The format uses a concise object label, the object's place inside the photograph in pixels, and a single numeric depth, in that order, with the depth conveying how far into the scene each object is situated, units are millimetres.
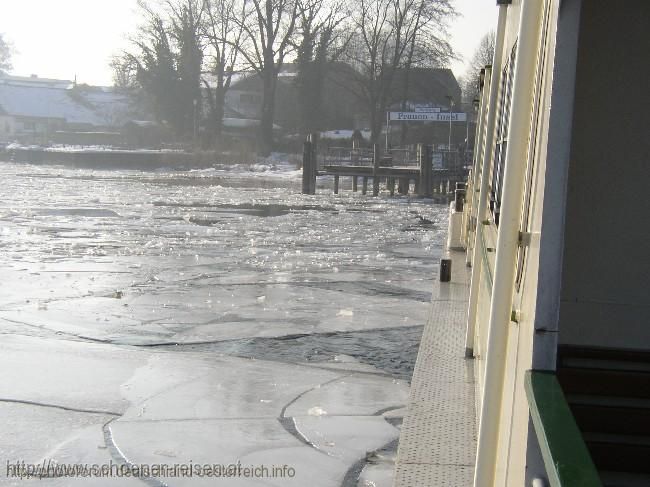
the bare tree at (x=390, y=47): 65975
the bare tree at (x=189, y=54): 70812
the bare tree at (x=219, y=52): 69250
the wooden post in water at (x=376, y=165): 37875
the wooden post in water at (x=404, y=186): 40688
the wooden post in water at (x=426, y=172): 36500
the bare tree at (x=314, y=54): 67562
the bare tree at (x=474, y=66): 82512
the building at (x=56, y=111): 97688
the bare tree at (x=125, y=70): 73062
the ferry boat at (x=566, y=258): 2324
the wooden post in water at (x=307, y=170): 38125
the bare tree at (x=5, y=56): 114438
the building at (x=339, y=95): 70312
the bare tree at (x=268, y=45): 67688
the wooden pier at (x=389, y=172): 36812
